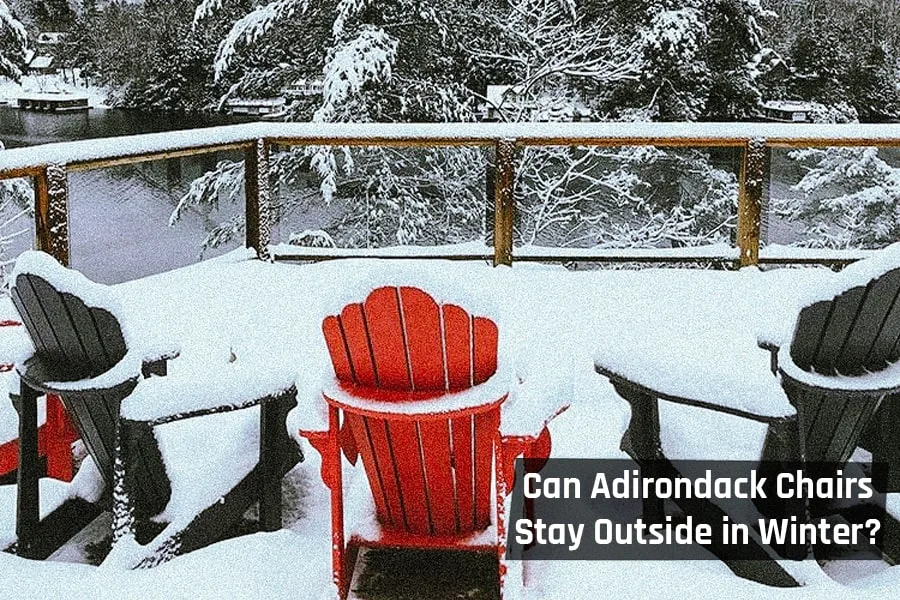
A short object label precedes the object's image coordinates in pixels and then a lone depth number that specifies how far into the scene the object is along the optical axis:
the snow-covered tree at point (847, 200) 10.59
